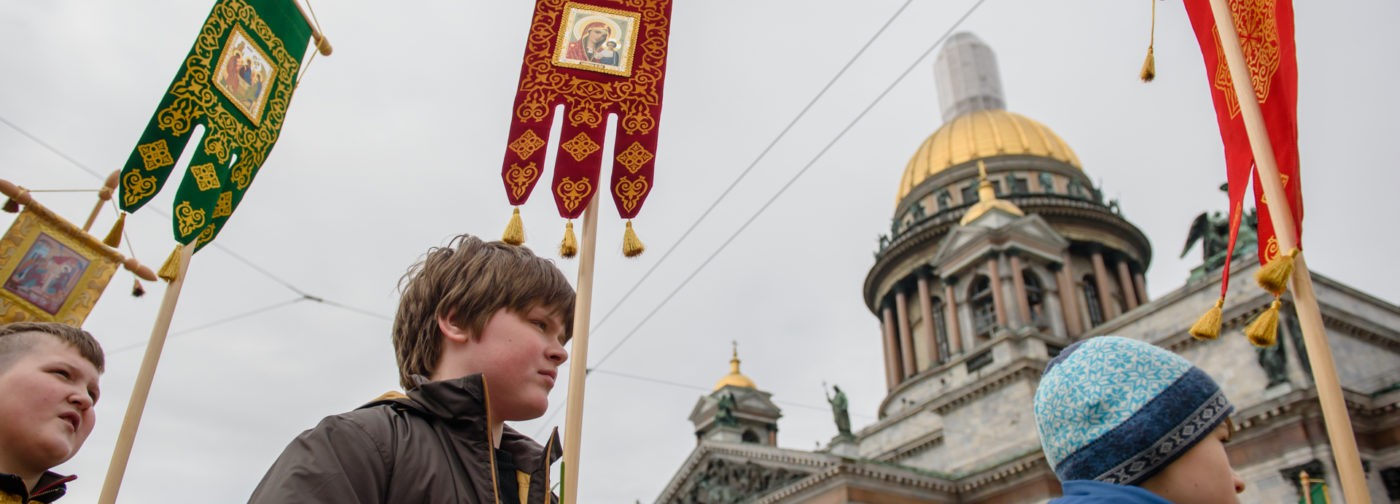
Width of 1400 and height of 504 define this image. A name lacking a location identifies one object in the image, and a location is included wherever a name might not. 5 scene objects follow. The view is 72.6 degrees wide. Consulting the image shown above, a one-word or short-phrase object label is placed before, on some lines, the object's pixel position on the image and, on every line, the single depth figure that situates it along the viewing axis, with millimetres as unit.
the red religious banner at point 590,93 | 4902
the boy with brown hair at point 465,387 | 2238
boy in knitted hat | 2334
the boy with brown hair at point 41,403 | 2982
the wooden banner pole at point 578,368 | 3432
